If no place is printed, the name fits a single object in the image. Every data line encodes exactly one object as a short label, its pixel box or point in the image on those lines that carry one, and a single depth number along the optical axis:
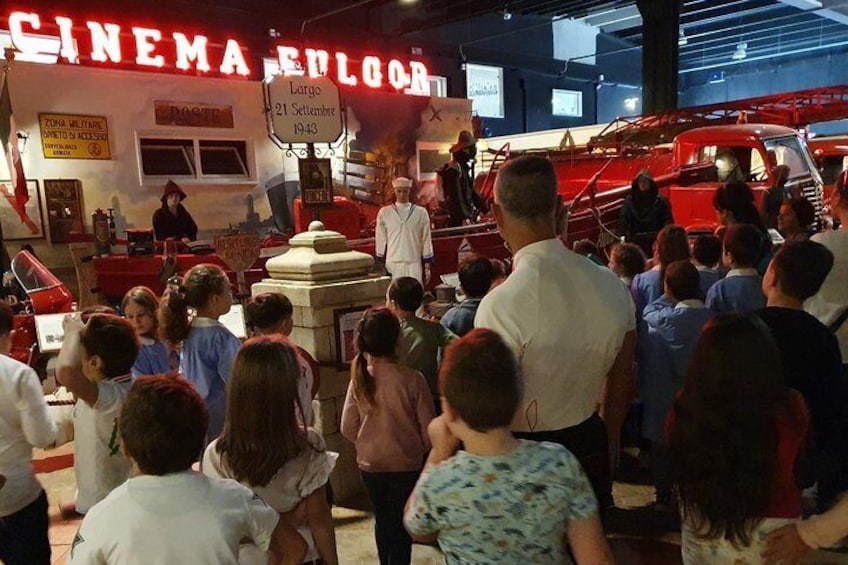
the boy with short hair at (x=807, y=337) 2.41
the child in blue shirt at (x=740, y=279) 3.55
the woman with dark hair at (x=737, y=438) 1.82
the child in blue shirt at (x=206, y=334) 3.18
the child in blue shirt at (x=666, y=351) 3.48
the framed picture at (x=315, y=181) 5.63
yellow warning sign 11.02
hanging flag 6.96
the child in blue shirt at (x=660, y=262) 4.14
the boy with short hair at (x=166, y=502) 1.55
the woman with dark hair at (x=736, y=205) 4.87
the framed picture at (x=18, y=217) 10.60
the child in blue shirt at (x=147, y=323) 3.52
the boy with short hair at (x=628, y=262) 4.57
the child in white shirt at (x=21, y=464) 2.46
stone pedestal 3.90
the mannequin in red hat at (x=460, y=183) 8.95
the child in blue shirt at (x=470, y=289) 3.54
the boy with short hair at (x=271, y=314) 2.95
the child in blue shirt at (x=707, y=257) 4.21
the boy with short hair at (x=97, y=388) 2.49
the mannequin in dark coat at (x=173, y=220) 9.99
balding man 1.92
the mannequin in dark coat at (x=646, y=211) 7.11
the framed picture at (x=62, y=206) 11.03
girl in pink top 2.78
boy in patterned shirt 1.54
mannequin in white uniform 7.04
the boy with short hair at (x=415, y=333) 3.12
